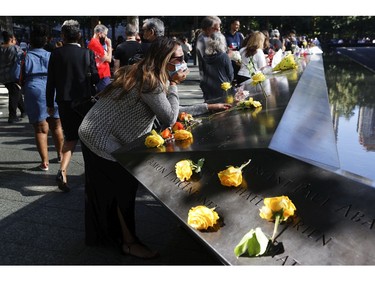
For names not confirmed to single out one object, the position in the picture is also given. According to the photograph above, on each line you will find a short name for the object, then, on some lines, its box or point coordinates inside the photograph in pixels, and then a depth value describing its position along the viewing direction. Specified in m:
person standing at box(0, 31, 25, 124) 8.06
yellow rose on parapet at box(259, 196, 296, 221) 1.86
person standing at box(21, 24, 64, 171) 5.11
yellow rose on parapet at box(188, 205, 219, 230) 2.02
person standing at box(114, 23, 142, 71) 5.51
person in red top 6.35
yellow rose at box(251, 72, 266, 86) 3.95
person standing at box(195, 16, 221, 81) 5.57
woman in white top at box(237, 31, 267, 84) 6.23
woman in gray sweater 2.89
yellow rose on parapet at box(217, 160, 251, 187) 2.17
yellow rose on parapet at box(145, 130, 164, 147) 2.74
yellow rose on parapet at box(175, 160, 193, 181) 2.35
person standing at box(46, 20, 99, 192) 4.54
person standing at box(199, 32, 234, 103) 5.36
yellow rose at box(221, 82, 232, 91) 4.21
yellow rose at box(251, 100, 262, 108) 3.52
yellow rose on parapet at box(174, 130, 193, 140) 2.82
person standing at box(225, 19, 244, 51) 8.26
